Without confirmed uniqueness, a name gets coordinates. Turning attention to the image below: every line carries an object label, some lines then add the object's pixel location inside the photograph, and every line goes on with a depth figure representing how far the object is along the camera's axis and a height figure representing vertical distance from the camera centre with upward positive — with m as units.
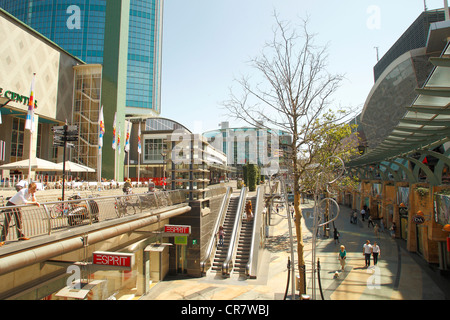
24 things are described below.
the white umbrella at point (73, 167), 16.58 +0.75
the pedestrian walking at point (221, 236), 17.52 -3.62
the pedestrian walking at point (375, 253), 14.18 -3.76
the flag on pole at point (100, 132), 30.08 +5.23
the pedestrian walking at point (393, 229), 20.73 -3.67
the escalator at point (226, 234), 16.02 -3.71
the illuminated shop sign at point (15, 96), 29.72 +9.37
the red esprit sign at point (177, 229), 12.81 -2.34
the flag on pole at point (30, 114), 16.92 +4.11
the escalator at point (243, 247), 15.72 -4.24
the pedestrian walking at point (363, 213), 28.53 -3.39
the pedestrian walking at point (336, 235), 18.95 -3.80
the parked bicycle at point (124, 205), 9.26 -0.93
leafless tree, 8.96 +2.66
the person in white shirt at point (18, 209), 5.46 -0.64
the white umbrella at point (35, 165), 18.28 +0.90
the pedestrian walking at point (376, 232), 20.00 -3.83
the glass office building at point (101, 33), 67.06 +39.80
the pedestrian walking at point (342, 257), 13.85 -3.88
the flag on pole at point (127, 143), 34.84 +4.66
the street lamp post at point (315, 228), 7.73 -1.36
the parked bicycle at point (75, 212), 7.09 -0.92
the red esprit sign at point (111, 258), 7.72 -2.27
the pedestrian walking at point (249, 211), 19.75 -2.28
